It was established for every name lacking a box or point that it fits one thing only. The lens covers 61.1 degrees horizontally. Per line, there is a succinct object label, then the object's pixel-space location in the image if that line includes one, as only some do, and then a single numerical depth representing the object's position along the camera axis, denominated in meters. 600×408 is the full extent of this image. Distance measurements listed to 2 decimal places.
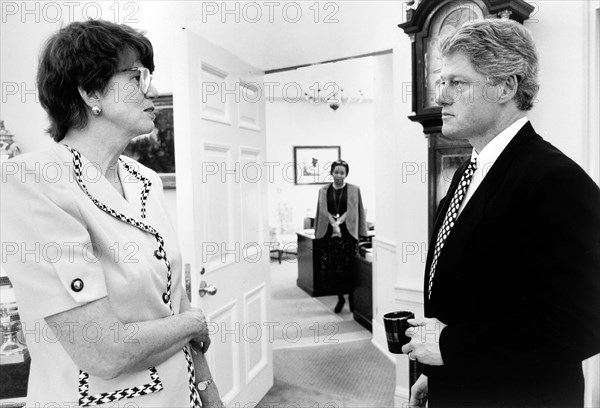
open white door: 2.25
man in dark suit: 1.11
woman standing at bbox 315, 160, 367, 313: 5.68
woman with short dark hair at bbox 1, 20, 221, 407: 1.05
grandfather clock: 2.36
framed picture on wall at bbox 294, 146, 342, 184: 10.03
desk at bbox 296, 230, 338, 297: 5.97
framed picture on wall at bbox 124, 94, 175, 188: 3.24
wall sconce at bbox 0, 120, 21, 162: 3.16
